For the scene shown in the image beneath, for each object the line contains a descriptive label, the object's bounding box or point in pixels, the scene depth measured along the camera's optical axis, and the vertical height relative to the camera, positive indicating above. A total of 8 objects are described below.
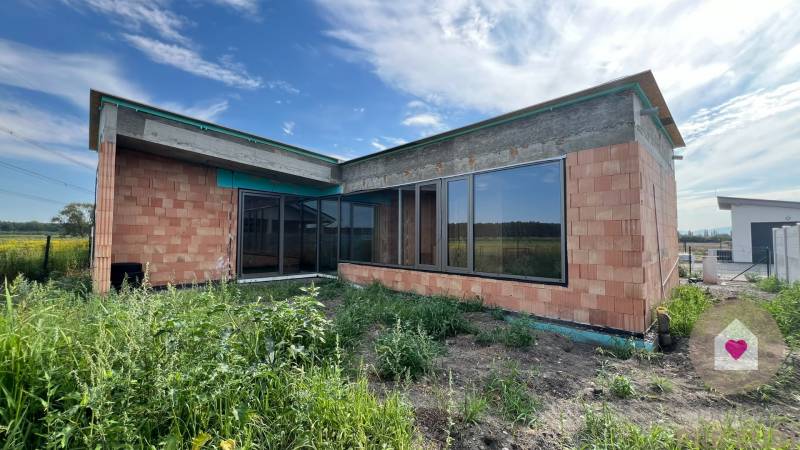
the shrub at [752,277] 8.95 -1.13
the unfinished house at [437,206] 3.97 +0.60
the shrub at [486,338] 3.74 -1.22
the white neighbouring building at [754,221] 13.52 +0.88
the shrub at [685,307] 4.00 -1.02
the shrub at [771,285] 7.11 -1.07
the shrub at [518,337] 3.65 -1.19
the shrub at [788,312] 3.75 -1.03
